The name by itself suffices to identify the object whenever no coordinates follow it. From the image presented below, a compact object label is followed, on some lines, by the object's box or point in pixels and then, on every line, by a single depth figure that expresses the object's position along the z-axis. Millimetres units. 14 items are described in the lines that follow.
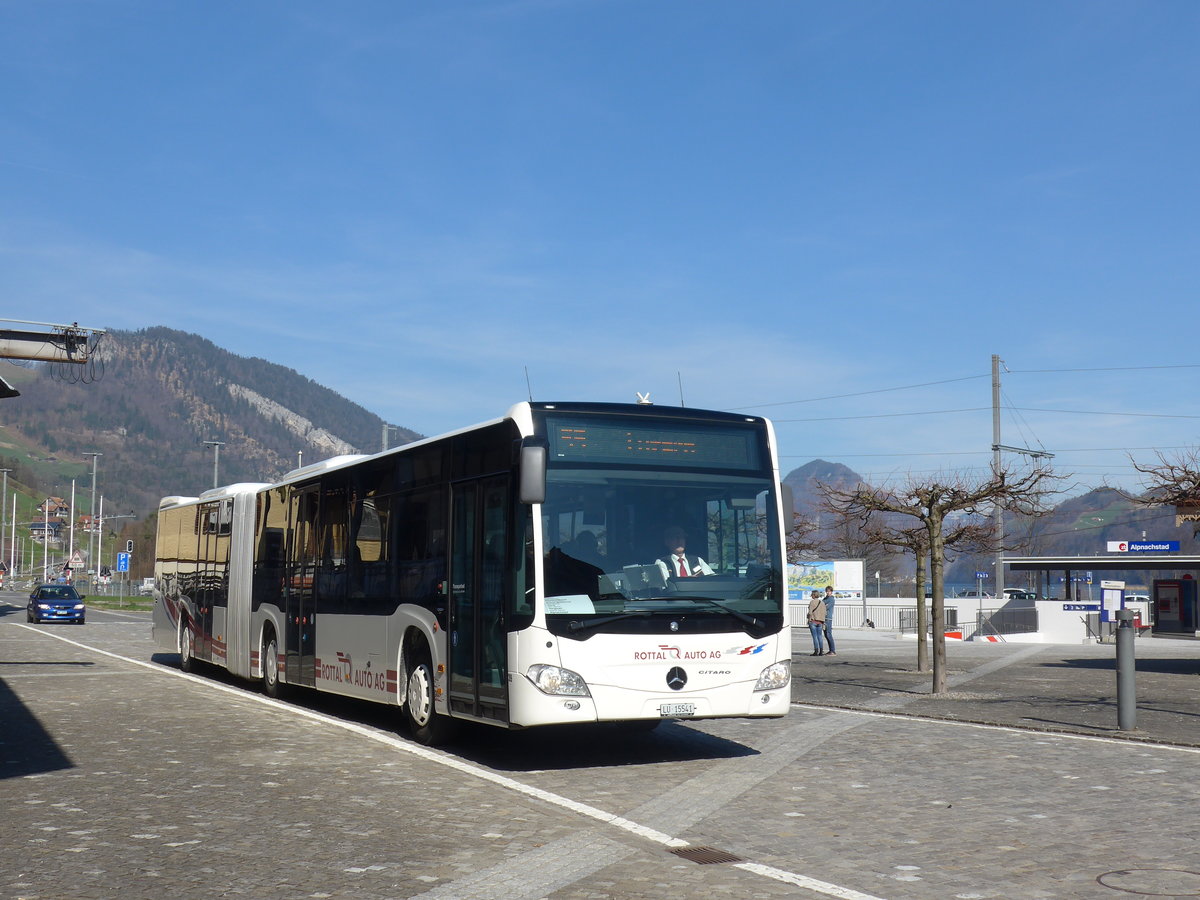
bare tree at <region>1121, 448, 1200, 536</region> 20609
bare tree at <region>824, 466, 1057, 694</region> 19688
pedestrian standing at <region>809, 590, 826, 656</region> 32312
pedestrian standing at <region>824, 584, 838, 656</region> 32500
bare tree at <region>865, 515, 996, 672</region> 24359
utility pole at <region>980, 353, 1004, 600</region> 52469
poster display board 54656
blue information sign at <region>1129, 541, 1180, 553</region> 53750
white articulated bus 10789
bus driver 11211
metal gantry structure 23891
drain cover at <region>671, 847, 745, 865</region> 7363
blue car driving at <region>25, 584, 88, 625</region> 49500
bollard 13570
